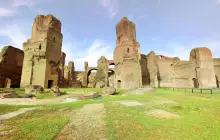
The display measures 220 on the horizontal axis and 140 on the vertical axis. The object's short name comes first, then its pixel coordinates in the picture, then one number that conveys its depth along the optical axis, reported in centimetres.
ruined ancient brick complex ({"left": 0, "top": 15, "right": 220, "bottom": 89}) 2416
